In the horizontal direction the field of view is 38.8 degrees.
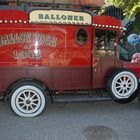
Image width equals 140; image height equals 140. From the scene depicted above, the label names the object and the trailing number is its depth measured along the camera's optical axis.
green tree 8.67
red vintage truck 4.14
